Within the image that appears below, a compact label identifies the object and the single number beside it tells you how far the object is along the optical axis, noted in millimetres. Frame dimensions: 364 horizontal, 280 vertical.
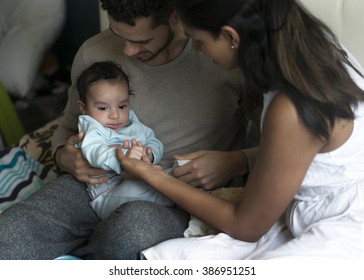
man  2204
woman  1996
